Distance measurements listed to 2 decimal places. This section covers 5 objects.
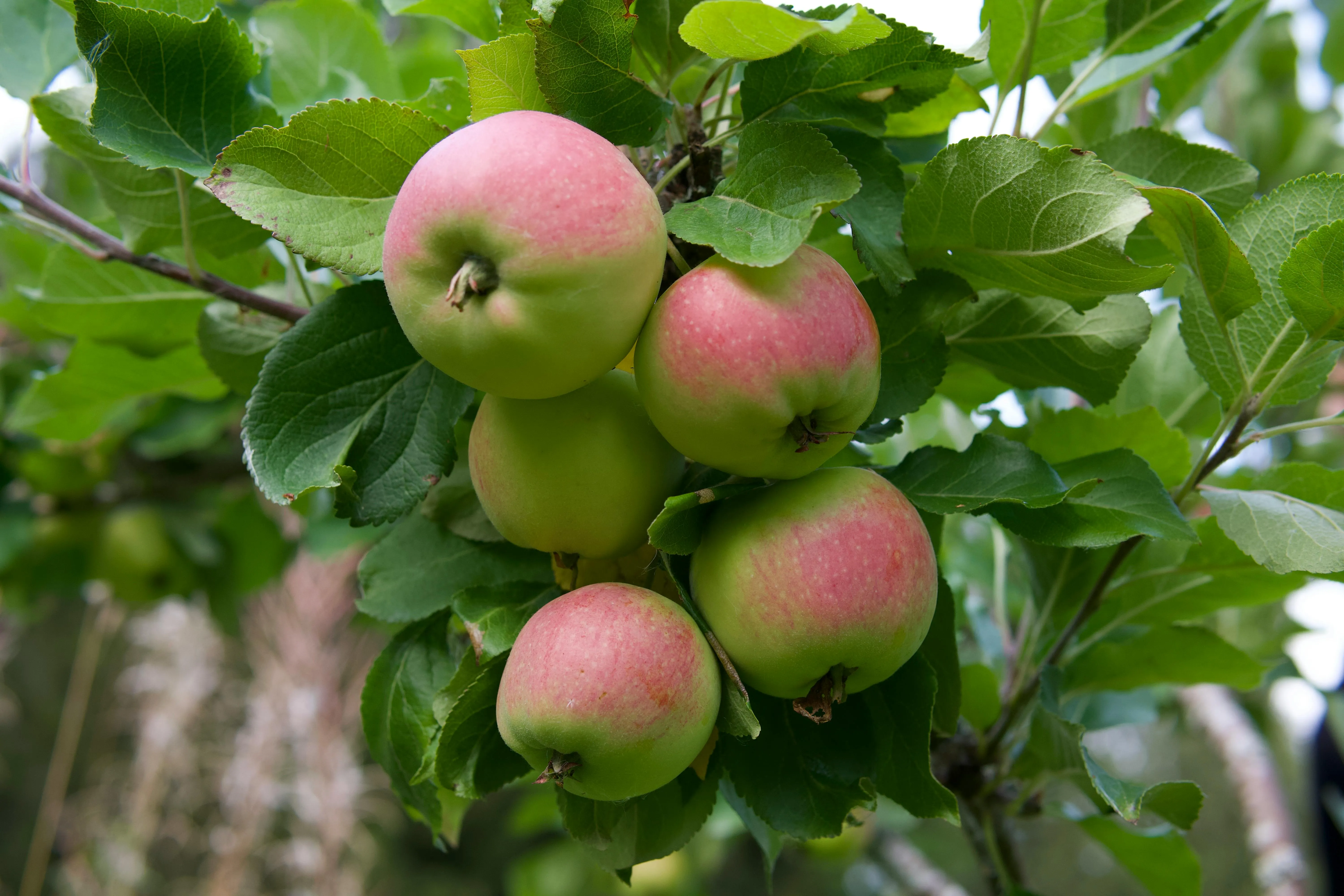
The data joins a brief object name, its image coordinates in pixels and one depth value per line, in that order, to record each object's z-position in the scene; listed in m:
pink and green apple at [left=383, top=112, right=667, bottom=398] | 0.37
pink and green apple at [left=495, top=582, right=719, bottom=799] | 0.39
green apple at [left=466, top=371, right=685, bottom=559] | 0.43
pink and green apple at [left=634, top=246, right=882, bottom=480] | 0.38
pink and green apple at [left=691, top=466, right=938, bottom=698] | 0.40
